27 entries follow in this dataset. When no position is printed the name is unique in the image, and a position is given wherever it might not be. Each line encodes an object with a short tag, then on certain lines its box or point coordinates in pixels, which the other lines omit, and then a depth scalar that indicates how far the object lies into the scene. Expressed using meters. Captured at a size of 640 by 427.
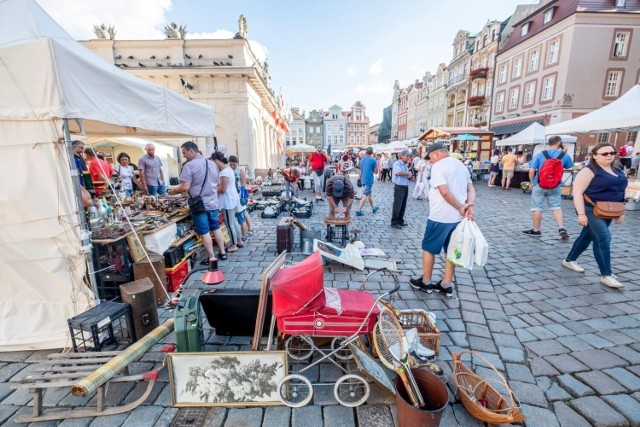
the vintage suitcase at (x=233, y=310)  2.94
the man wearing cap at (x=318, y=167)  11.55
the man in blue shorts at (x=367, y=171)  8.64
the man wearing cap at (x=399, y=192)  7.35
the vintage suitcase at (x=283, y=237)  5.75
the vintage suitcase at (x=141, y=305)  3.06
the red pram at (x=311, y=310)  2.33
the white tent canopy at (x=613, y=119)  7.82
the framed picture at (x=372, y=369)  2.26
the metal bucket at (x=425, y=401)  1.86
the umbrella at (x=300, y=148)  17.97
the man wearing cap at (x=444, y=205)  3.59
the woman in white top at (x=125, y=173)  8.41
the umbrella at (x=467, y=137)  18.76
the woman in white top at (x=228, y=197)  5.46
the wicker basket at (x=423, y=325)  2.81
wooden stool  5.81
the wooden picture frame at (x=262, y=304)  2.47
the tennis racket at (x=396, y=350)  2.04
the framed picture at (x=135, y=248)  3.87
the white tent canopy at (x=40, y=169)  2.61
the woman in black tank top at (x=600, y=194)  3.96
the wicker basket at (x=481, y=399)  2.02
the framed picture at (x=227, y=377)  2.23
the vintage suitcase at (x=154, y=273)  3.83
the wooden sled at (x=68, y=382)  2.20
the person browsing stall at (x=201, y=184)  4.71
